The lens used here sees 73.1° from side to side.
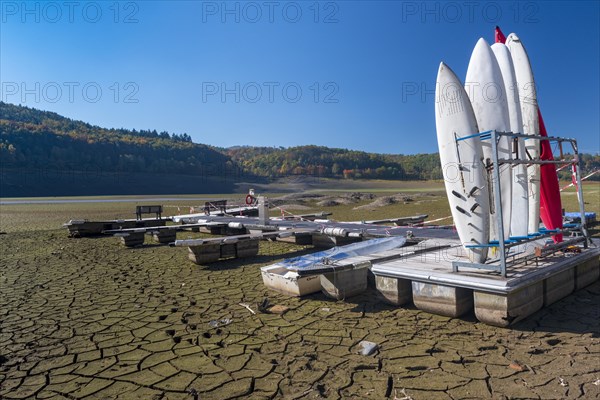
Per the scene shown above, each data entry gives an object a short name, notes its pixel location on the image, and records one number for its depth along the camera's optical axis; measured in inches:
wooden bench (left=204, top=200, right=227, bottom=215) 822.5
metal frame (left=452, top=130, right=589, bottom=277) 215.9
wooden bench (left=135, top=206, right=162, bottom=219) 729.0
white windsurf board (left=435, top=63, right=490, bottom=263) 239.9
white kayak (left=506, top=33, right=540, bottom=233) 279.3
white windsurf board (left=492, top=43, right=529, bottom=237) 270.1
